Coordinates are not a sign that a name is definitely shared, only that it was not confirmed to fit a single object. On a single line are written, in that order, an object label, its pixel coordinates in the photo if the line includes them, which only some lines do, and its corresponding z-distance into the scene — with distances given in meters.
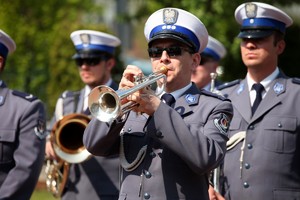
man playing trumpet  10.14
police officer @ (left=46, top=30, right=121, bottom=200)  15.69
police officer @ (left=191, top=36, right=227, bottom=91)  18.05
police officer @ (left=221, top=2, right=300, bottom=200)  12.92
